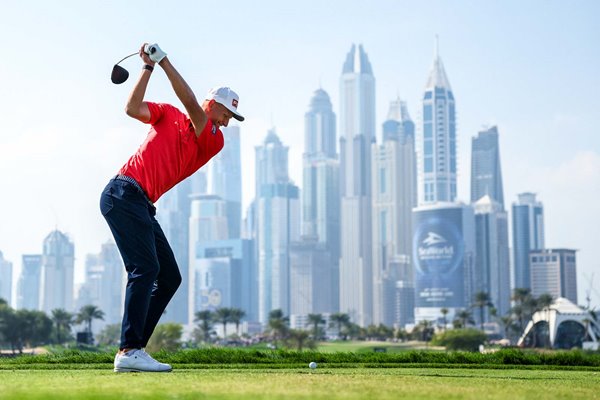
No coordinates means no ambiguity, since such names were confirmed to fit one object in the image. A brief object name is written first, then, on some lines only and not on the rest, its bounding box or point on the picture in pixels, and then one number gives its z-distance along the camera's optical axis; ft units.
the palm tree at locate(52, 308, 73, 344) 528.79
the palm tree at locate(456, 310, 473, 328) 620.49
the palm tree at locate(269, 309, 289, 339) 578.78
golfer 26.96
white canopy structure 613.11
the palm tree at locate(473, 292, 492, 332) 615.16
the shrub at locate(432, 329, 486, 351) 529.86
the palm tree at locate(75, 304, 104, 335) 565.53
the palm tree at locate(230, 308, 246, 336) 613.11
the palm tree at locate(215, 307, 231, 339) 608.19
